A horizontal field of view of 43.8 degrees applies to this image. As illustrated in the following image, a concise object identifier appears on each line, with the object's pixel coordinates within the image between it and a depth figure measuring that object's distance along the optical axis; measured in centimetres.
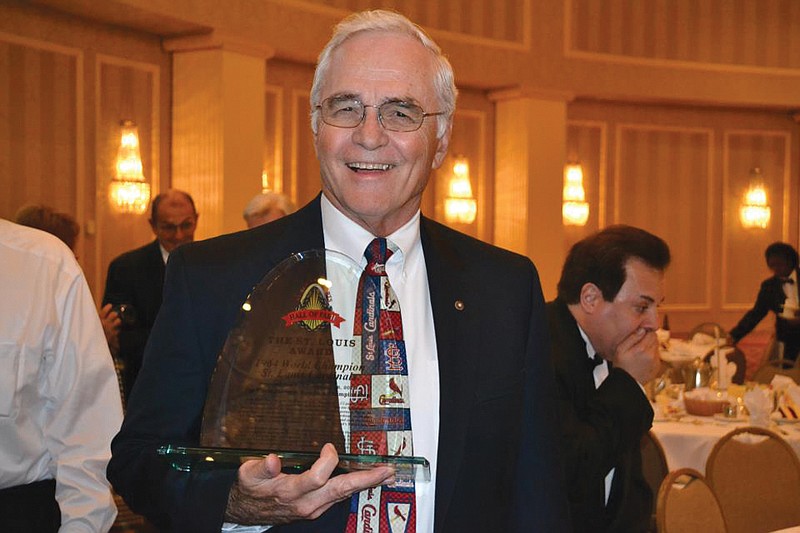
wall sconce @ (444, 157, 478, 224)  1060
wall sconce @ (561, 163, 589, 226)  1138
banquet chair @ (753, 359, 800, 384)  666
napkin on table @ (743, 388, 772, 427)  480
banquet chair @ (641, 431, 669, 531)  393
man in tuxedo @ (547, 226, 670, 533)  240
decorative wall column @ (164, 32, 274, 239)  805
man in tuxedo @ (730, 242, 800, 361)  827
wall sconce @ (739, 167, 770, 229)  1248
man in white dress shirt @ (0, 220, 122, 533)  197
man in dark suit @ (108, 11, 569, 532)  142
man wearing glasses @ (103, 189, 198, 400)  484
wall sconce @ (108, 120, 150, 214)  780
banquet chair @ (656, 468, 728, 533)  304
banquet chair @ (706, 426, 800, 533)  385
